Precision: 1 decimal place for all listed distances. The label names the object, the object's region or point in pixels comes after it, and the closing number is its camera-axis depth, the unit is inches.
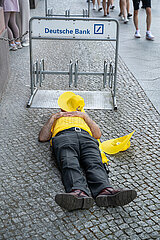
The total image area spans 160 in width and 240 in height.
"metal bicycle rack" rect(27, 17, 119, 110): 197.3
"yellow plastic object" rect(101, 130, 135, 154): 156.4
